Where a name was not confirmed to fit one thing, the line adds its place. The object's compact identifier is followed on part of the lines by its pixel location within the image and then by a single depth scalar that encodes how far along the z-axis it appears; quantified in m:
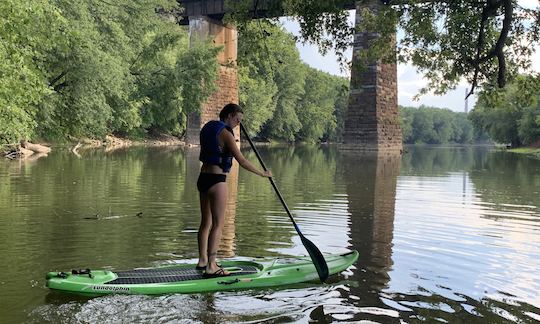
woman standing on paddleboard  6.50
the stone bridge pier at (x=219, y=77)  49.00
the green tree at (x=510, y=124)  67.50
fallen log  31.50
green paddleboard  5.93
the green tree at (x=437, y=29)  10.09
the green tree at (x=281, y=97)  65.88
